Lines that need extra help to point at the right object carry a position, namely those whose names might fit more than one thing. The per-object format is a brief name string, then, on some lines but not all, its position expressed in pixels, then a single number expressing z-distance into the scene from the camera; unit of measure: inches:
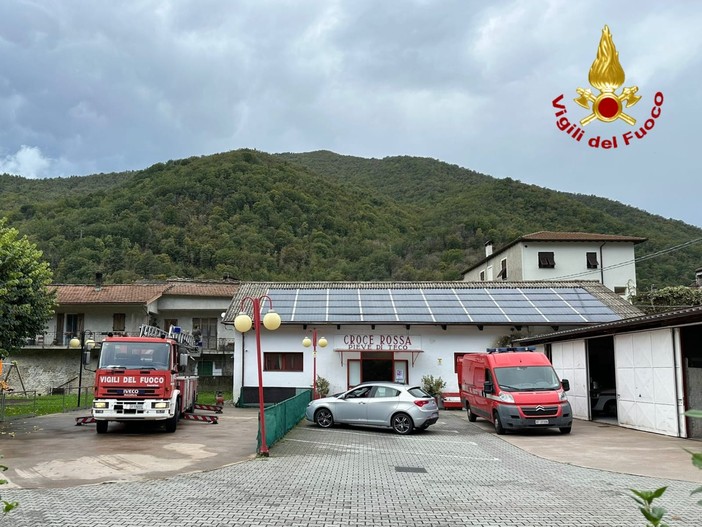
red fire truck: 635.5
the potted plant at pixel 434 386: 1032.4
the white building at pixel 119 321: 1683.1
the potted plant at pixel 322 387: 1043.9
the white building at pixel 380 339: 1066.7
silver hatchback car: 673.0
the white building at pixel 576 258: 1909.4
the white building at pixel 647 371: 611.8
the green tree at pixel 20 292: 712.4
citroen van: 658.8
